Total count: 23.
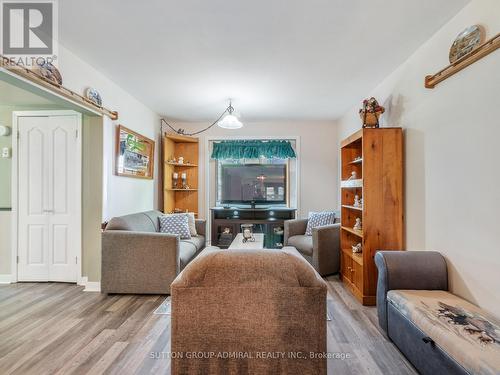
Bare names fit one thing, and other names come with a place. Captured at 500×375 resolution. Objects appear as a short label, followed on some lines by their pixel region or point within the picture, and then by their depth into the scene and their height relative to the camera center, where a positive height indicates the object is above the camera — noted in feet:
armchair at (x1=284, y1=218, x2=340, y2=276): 11.00 -2.65
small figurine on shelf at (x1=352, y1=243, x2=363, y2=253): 9.98 -2.35
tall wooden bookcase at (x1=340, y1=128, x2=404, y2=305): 8.40 -0.29
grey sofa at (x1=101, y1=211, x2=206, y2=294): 9.22 -2.64
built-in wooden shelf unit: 15.75 +1.07
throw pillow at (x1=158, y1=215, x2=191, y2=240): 11.89 -1.70
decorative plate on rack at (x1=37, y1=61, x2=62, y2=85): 6.80 +3.24
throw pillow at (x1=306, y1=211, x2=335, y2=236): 12.77 -1.54
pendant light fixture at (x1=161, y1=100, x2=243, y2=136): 11.25 +3.48
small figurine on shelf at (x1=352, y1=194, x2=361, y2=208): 10.09 -0.52
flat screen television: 15.57 +0.31
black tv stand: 14.87 -1.92
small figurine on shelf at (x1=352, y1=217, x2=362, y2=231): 9.87 -1.41
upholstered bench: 4.11 -2.53
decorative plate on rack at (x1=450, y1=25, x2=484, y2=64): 5.59 +3.39
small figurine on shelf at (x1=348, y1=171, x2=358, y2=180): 10.47 +0.55
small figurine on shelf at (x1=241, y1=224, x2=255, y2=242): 10.55 -1.88
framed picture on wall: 10.63 +1.63
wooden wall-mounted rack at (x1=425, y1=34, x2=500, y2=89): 5.09 +2.91
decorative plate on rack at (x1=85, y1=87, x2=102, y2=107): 8.74 +3.29
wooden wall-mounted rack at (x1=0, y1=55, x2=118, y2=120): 5.80 +2.85
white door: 10.26 -0.37
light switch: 10.62 +1.55
